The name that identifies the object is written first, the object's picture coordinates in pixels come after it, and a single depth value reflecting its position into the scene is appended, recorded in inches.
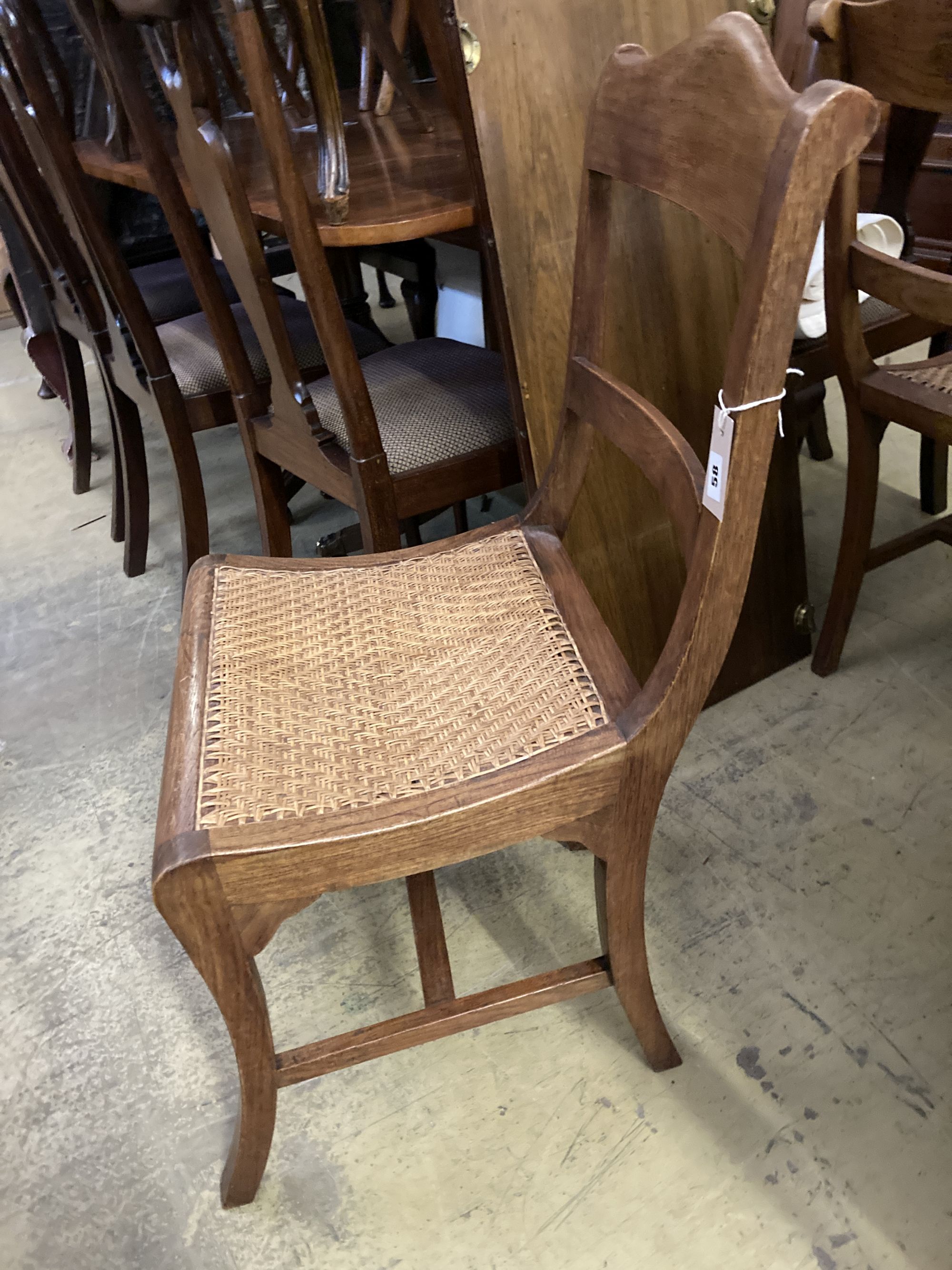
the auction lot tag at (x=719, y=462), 28.7
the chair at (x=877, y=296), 42.9
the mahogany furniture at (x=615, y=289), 44.9
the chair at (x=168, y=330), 62.8
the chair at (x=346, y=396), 47.8
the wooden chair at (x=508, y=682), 28.0
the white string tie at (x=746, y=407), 27.8
